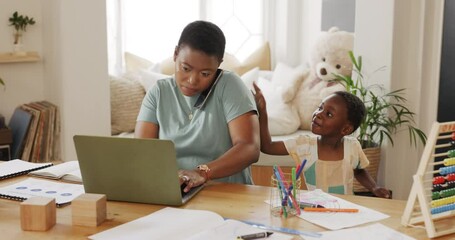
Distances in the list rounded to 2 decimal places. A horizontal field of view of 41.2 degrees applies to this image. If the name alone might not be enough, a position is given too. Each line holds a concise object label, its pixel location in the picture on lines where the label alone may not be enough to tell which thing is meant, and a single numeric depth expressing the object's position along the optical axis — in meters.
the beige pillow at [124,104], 3.95
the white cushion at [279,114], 3.92
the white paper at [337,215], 1.54
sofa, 3.91
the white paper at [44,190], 1.76
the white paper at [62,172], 1.95
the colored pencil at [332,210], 1.63
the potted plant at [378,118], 3.45
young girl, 2.18
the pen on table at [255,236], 1.40
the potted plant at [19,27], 3.45
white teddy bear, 3.99
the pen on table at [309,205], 1.65
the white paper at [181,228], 1.43
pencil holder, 1.61
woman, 1.97
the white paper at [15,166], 2.04
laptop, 1.61
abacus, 1.47
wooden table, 1.48
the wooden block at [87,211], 1.51
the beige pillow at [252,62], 4.53
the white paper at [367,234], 1.44
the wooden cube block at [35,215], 1.48
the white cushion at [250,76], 4.23
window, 4.39
